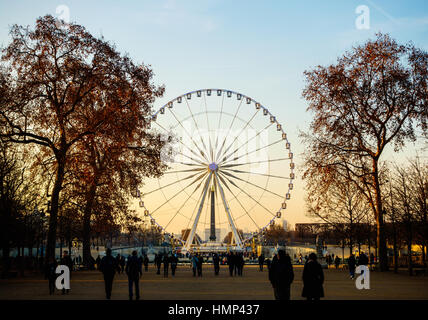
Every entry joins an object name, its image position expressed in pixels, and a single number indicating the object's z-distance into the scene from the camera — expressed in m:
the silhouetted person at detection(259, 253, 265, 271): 49.19
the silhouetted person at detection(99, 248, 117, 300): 19.55
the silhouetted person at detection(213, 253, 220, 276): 40.72
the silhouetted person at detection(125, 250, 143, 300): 19.02
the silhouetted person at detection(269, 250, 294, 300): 15.22
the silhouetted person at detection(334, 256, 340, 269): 57.31
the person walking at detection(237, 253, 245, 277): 40.29
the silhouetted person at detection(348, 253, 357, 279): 34.56
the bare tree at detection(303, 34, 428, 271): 41.41
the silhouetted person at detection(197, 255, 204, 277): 39.53
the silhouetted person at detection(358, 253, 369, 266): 30.13
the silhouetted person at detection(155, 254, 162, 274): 41.74
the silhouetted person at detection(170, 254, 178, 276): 39.72
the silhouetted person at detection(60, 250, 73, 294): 25.36
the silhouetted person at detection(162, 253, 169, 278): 38.06
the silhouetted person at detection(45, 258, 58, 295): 22.95
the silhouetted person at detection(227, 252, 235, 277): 39.71
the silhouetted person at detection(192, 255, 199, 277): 39.38
